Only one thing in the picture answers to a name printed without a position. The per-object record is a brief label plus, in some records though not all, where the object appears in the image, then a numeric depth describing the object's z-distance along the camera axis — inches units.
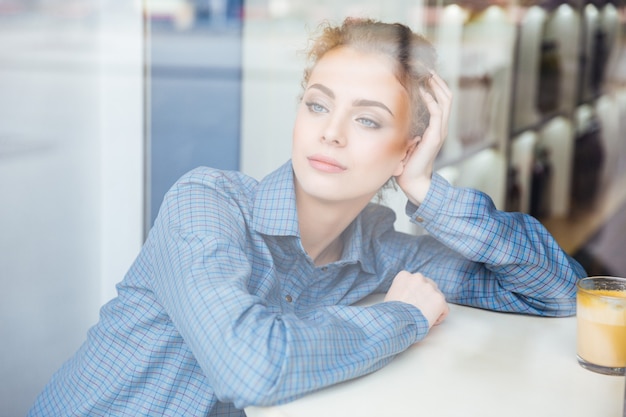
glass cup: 42.3
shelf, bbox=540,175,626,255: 70.1
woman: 44.0
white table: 37.7
